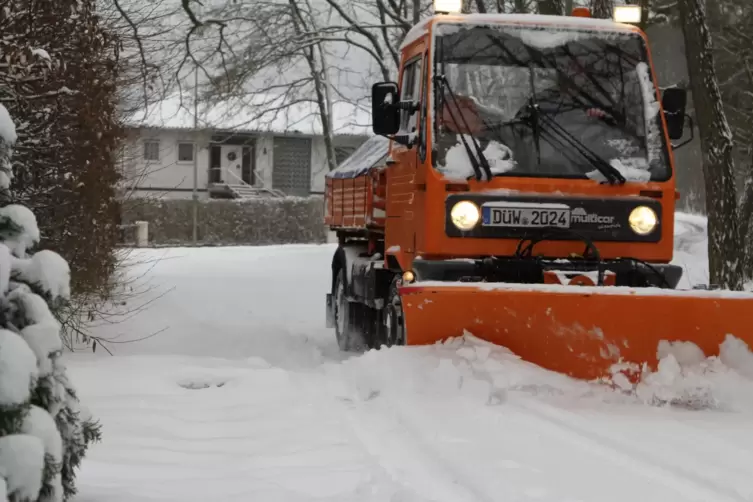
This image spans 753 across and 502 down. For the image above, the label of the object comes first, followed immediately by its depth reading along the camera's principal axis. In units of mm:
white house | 46344
